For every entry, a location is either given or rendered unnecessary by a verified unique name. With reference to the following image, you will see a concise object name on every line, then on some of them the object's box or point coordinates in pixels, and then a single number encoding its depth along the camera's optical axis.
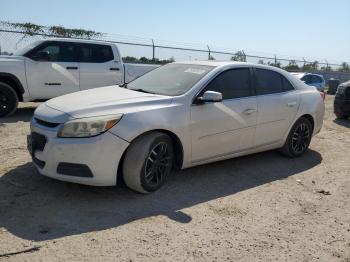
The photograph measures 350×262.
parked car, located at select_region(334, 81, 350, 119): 11.70
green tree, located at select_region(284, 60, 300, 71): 31.08
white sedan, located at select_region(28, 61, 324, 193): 4.52
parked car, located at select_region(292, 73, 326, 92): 18.23
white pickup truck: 9.49
